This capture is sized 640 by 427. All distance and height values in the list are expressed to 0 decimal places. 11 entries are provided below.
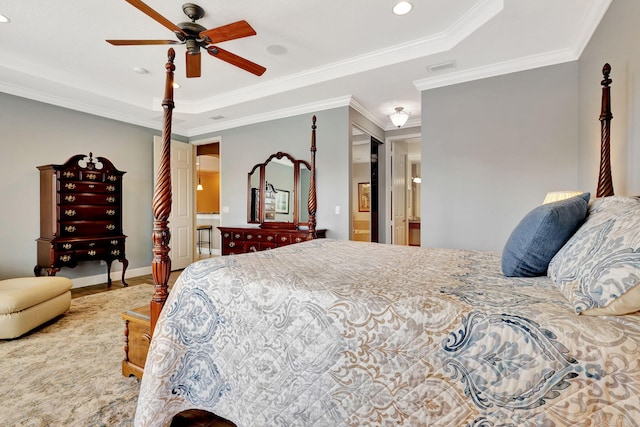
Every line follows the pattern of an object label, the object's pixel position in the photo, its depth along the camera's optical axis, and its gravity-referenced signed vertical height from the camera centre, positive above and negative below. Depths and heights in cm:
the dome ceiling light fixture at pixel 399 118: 413 +129
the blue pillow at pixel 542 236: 122 -11
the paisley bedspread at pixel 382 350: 76 -44
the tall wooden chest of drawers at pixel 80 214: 374 -4
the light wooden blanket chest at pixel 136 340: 185 -83
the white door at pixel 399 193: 546 +34
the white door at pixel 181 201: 529 +17
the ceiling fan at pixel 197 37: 227 +139
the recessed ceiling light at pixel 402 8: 240 +166
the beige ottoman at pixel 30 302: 246 -81
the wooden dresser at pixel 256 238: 408 -39
